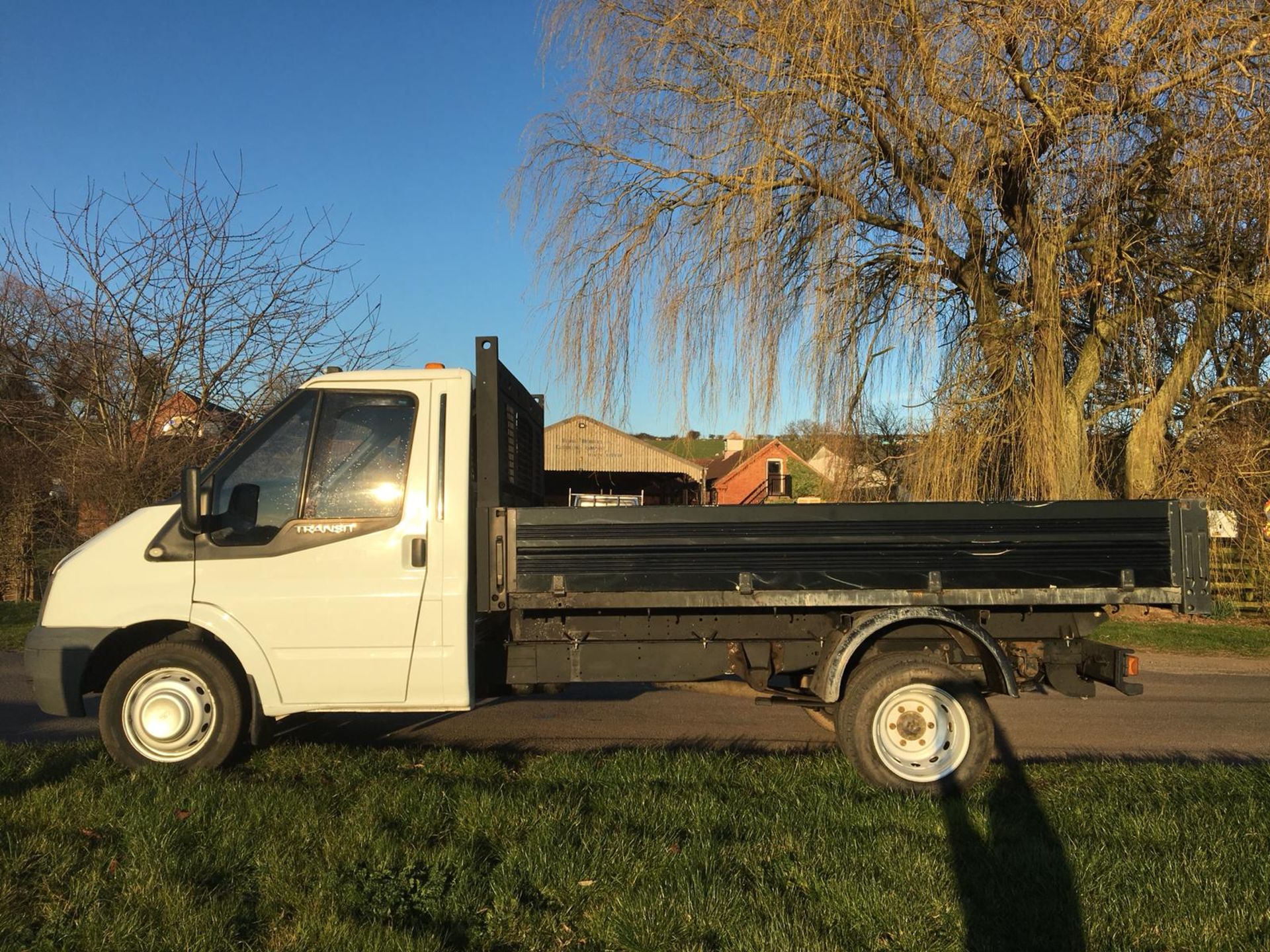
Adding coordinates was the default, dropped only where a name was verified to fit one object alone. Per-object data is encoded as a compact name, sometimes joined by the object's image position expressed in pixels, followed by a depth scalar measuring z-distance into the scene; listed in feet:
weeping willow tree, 25.91
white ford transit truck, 15.99
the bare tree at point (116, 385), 38.11
